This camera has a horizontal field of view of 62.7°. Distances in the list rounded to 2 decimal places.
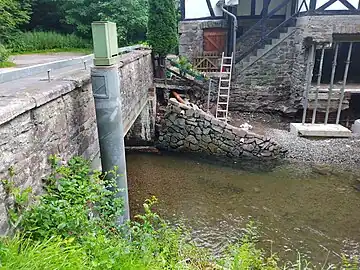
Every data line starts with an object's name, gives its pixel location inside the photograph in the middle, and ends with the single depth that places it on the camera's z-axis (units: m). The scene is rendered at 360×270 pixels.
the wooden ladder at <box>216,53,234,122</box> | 9.81
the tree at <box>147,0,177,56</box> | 9.08
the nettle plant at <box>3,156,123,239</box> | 1.98
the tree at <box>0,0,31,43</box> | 9.23
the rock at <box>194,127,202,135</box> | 8.33
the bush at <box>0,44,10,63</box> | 6.91
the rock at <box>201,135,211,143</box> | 8.34
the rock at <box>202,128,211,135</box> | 8.27
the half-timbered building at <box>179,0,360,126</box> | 8.84
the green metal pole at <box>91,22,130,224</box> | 2.82
